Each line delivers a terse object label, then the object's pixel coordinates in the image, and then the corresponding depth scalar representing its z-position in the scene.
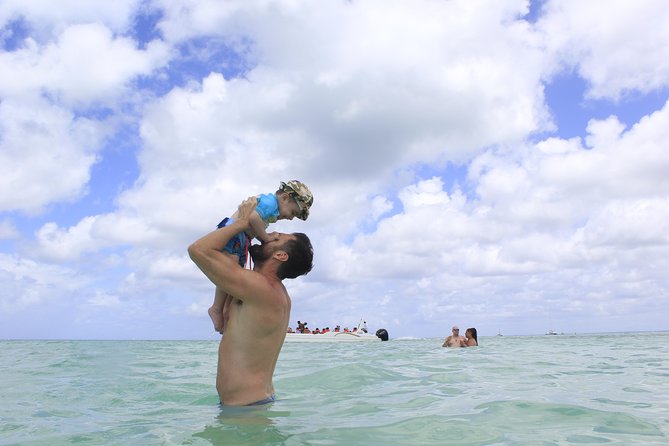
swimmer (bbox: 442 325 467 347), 20.23
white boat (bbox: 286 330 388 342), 32.84
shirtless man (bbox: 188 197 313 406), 4.05
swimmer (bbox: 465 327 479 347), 21.05
